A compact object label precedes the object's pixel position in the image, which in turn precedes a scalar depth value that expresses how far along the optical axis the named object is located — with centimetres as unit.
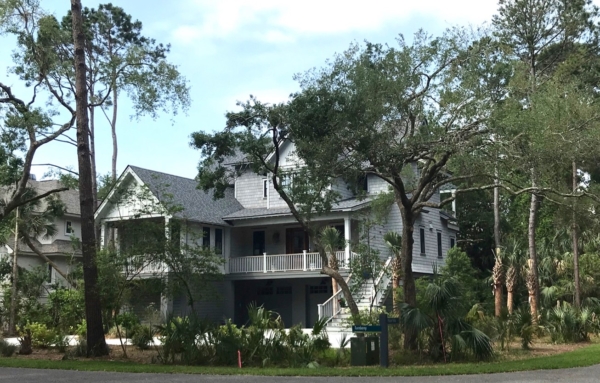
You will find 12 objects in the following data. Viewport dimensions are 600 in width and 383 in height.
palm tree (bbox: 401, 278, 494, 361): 1725
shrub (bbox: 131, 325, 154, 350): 2192
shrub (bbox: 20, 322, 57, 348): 2388
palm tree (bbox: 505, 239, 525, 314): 2920
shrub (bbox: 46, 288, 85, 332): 2742
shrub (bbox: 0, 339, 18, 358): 2141
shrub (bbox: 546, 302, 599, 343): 2255
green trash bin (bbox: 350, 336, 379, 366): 1716
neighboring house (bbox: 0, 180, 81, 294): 4253
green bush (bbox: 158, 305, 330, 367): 1780
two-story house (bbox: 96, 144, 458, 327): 3194
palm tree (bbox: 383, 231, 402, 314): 2749
